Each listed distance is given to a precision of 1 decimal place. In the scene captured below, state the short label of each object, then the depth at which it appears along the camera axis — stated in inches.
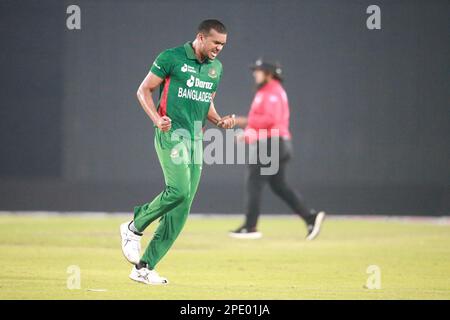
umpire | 1034.1
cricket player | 653.9
